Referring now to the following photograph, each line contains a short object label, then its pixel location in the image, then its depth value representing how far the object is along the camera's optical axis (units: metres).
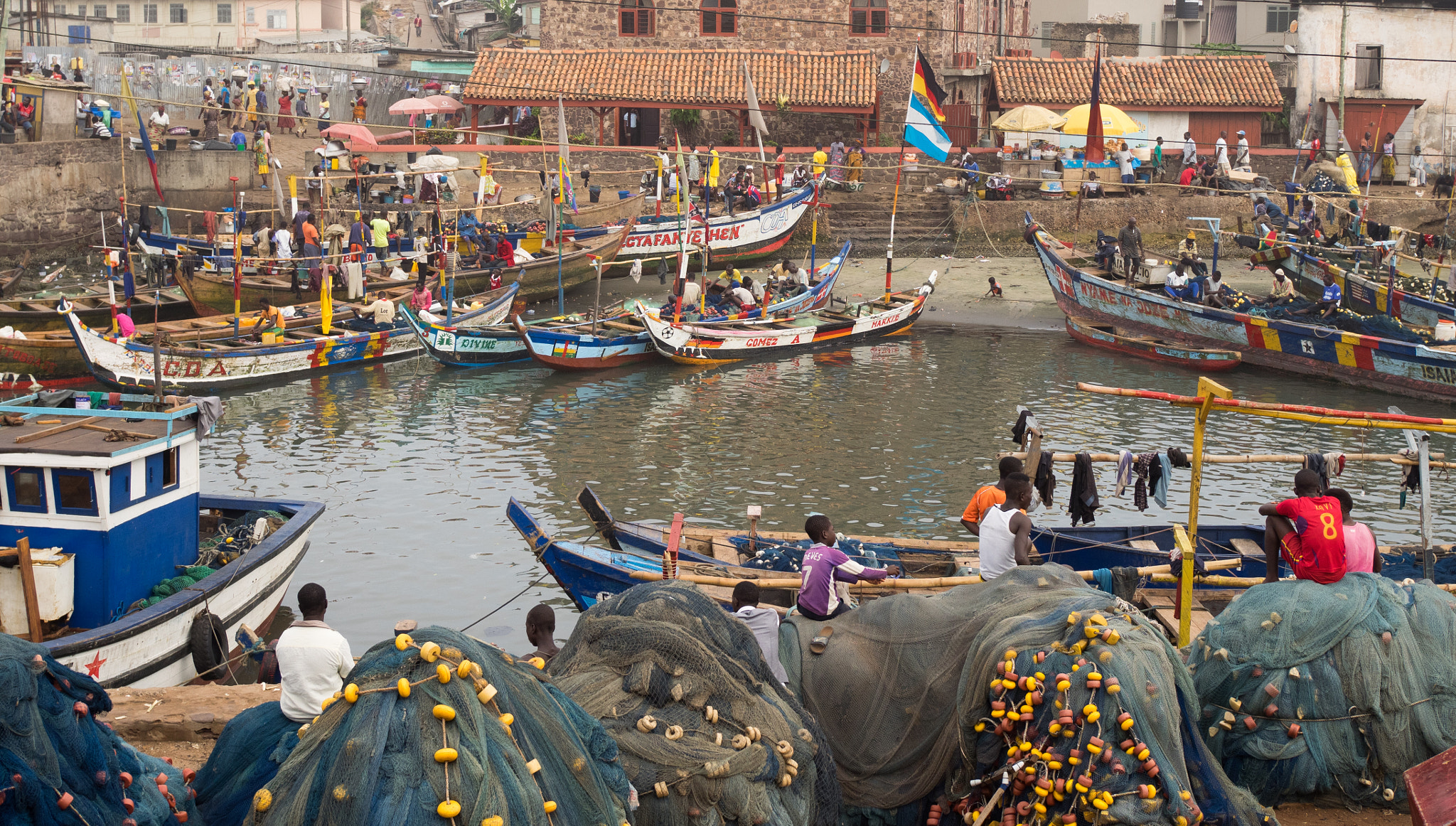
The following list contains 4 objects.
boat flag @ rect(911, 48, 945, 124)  25.66
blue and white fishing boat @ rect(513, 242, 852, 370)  23.50
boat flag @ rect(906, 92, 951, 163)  26.34
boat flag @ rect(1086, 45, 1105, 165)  29.44
